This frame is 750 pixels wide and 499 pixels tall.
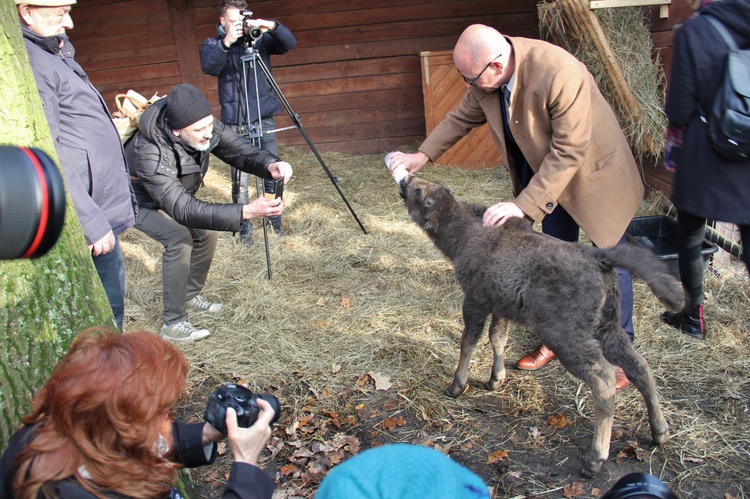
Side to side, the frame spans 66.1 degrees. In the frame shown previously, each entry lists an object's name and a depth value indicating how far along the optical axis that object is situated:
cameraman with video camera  6.12
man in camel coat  3.54
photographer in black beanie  4.18
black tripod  6.14
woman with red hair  1.62
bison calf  3.23
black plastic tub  5.73
